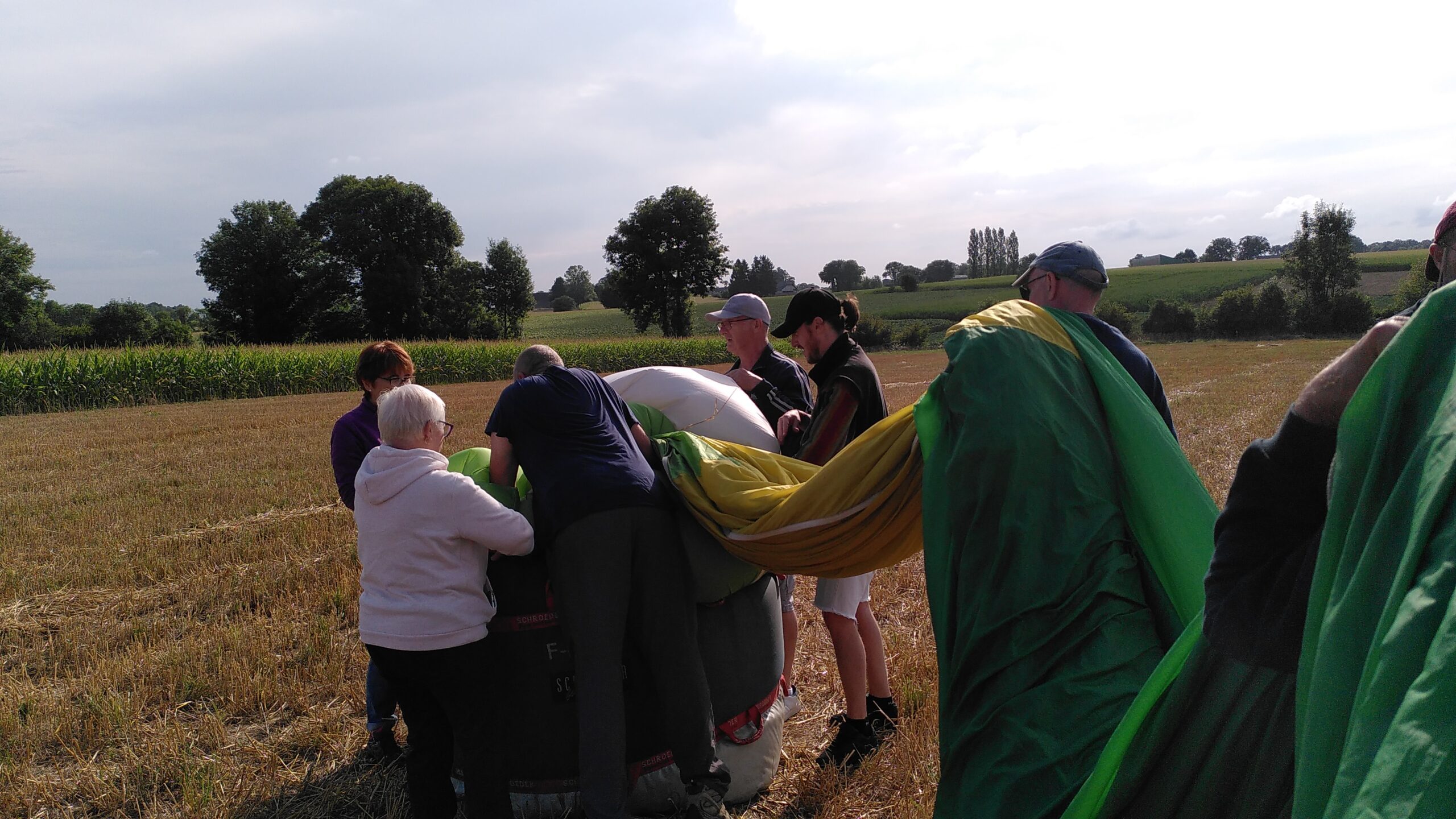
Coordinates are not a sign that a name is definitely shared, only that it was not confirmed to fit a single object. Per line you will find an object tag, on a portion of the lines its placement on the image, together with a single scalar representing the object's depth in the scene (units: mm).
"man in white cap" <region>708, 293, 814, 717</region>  4371
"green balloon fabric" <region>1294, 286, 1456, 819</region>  1013
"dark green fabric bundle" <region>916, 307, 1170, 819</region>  1968
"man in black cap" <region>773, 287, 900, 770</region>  3680
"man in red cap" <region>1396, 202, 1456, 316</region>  1849
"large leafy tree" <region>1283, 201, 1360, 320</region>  61344
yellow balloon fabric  2738
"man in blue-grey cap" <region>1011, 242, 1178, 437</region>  2836
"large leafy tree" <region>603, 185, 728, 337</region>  62562
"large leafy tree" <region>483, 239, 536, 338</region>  63625
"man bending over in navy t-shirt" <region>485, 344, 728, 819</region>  3100
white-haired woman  3039
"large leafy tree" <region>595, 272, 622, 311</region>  63812
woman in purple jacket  4078
